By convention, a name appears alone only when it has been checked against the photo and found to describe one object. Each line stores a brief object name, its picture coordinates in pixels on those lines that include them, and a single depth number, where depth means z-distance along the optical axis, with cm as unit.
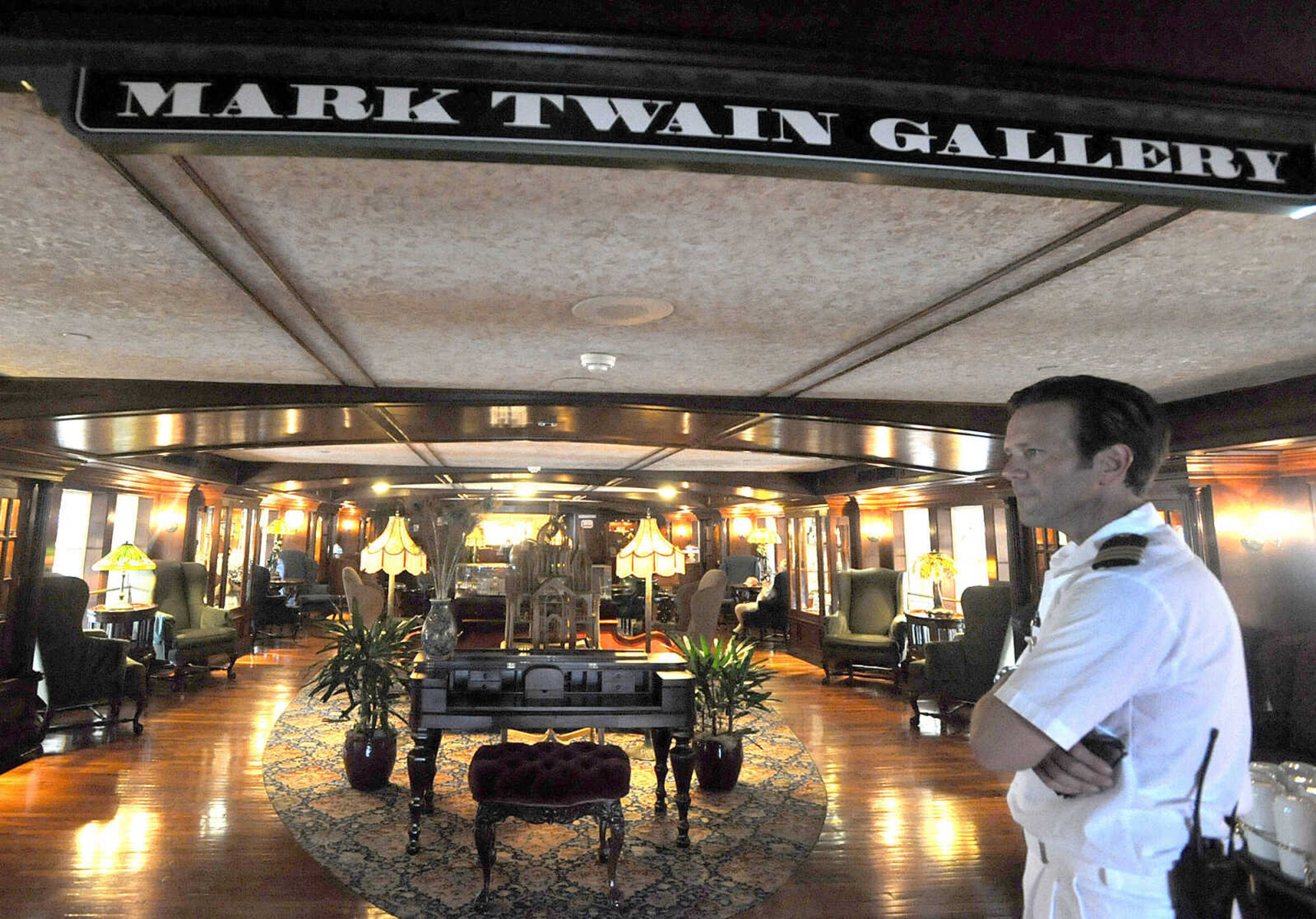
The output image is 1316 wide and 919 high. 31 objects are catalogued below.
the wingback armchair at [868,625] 764
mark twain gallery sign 104
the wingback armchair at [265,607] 1036
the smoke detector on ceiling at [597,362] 309
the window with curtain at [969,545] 820
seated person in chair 1110
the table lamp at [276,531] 1222
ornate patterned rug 329
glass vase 408
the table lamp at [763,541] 1241
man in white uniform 94
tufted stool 324
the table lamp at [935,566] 761
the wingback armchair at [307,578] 1245
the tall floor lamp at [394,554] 539
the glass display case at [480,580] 1277
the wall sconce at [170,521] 813
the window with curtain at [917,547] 893
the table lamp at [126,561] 627
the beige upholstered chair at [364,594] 743
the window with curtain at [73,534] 696
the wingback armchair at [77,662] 543
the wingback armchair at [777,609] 1103
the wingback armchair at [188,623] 708
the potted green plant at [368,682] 445
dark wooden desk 383
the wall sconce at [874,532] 884
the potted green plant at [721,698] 455
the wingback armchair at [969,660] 620
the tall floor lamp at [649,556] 552
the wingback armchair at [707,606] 723
